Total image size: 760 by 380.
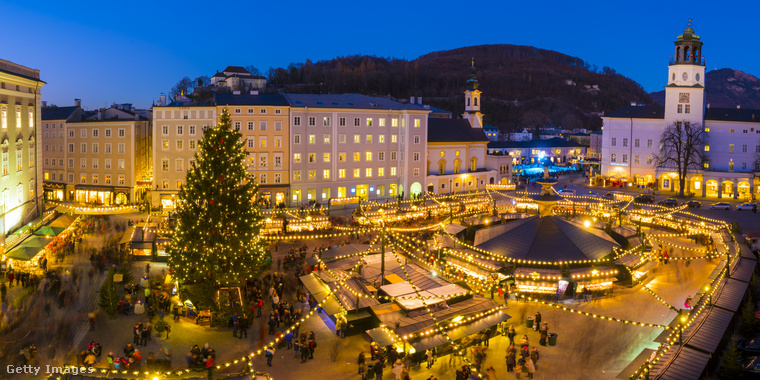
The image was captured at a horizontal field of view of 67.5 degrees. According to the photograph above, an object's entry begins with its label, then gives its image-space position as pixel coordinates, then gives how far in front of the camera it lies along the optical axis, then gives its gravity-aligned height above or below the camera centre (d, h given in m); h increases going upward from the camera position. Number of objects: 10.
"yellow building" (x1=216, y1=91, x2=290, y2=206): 53.38 +2.09
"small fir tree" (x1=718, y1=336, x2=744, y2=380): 17.47 -6.28
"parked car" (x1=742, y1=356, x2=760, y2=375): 18.36 -6.62
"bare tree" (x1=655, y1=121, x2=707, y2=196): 63.47 +1.72
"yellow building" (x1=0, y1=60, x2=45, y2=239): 33.84 +0.59
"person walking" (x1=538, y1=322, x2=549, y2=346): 21.95 -6.69
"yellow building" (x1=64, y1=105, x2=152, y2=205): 55.75 -0.28
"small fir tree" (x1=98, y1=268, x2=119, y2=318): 23.84 -6.01
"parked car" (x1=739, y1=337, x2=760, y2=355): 20.19 -6.57
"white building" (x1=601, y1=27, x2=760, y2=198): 64.44 +3.33
